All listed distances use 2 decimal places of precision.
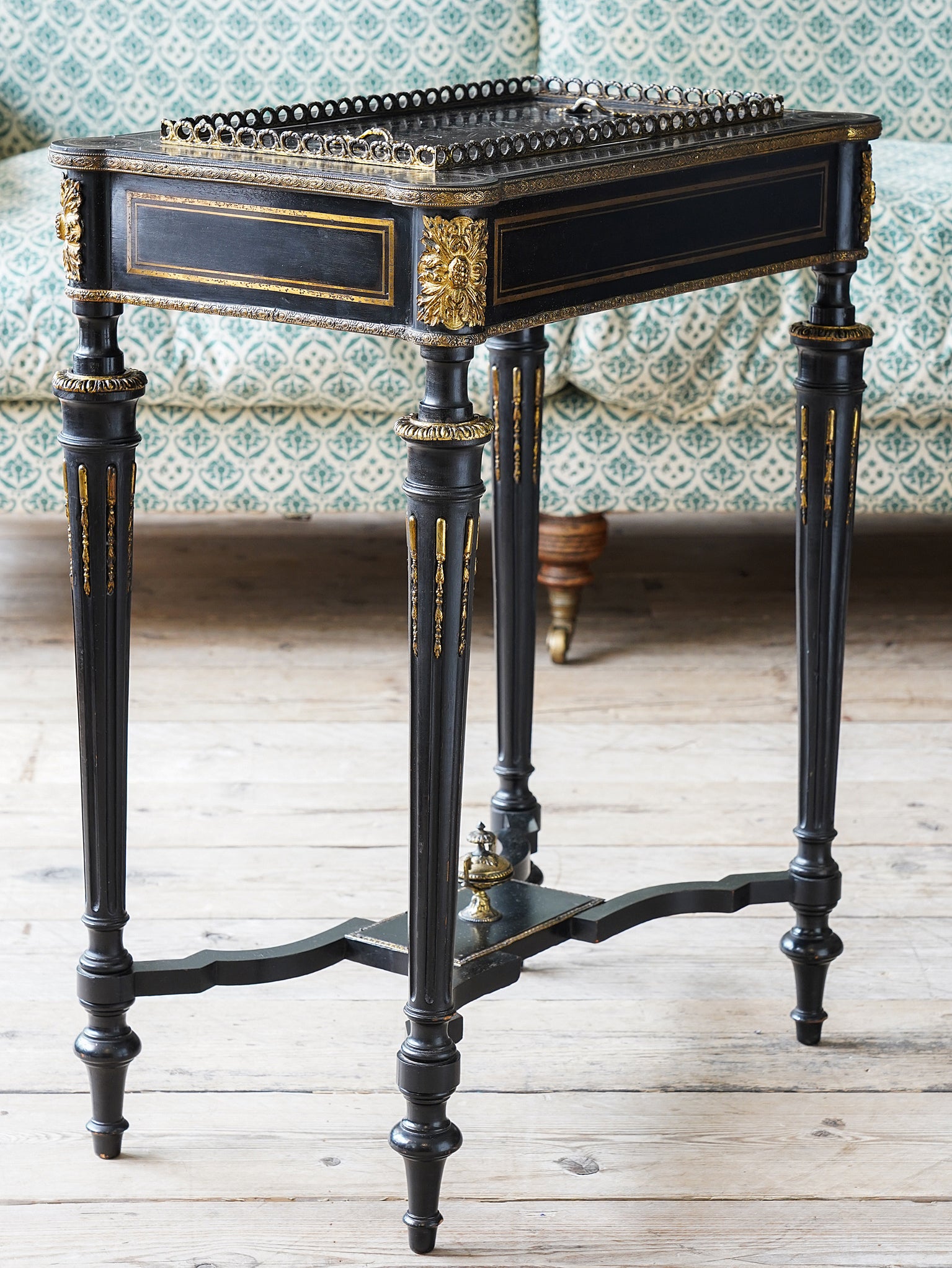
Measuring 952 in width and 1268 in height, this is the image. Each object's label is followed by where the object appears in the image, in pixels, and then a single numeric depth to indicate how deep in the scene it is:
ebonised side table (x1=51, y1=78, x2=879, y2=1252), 2.74
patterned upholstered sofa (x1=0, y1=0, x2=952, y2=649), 3.95
